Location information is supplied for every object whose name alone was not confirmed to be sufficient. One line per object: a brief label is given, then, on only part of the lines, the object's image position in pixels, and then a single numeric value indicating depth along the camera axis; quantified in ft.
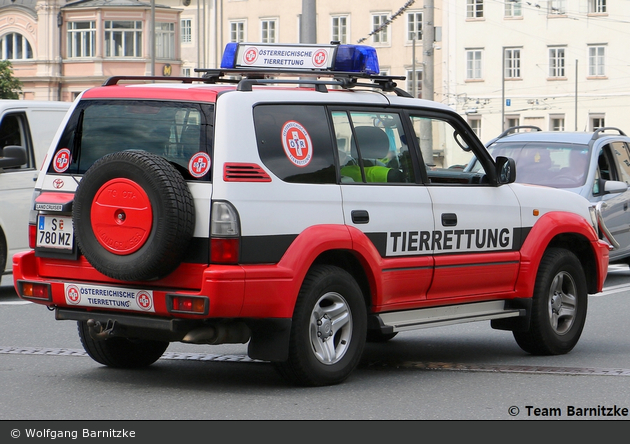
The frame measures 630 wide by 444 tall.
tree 206.39
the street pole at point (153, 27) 156.35
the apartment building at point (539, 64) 213.05
